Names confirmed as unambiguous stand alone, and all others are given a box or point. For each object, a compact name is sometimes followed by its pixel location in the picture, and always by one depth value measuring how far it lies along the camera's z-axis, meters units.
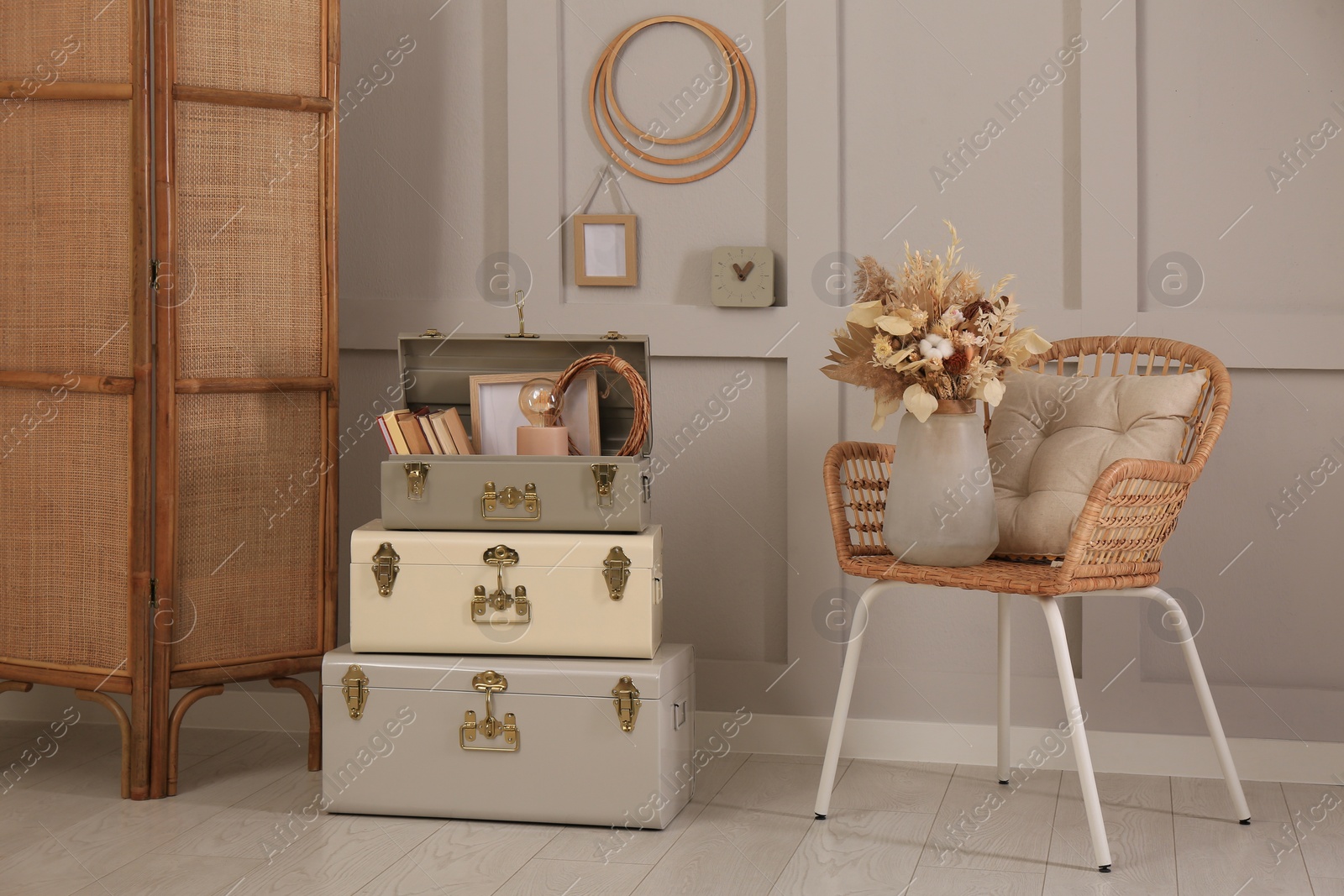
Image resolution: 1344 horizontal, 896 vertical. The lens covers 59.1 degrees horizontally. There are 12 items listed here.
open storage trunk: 2.21
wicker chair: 1.95
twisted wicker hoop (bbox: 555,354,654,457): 2.27
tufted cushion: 2.18
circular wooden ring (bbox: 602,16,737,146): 2.67
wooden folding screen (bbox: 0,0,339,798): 2.32
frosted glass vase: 2.07
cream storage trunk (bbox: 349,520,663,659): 2.20
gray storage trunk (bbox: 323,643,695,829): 2.15
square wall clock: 2.64
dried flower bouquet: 2.02
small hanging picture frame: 2.72
